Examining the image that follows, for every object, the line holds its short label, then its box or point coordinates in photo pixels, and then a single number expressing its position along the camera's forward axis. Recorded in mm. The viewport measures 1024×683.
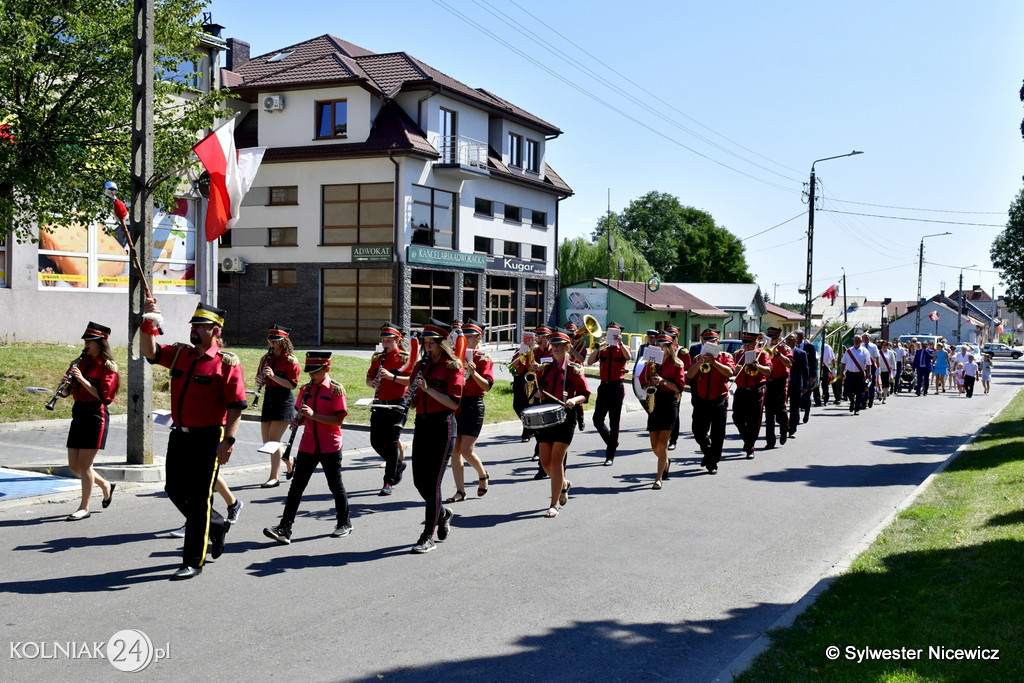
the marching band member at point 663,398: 11094
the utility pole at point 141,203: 10797
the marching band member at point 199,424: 6539
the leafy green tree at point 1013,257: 51116
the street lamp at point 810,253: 31875
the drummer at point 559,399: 9109
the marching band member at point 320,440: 7660
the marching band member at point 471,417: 9797
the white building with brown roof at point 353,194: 34688
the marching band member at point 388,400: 9805
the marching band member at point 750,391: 13711
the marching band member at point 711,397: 12211
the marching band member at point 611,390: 12125
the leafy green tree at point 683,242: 90375
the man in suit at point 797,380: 17250
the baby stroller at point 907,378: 32906
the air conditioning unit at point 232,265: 36281
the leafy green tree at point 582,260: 57594
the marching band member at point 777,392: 15133
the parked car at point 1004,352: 82212
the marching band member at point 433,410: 7422
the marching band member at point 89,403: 8195
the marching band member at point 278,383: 9773
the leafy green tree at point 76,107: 13609
